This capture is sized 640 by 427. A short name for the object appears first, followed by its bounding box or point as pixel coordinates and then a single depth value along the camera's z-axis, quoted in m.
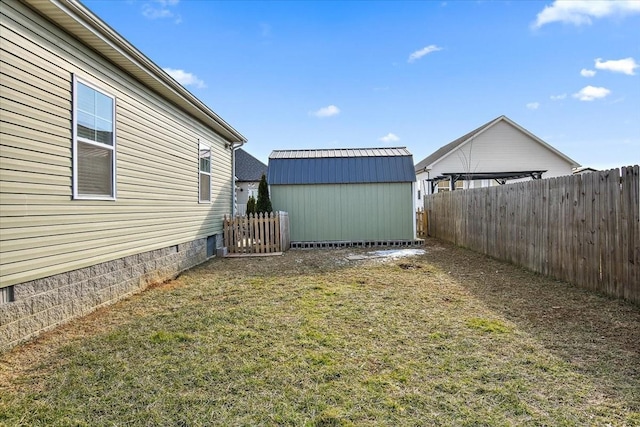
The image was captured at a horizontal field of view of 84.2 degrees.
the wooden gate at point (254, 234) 10.23
